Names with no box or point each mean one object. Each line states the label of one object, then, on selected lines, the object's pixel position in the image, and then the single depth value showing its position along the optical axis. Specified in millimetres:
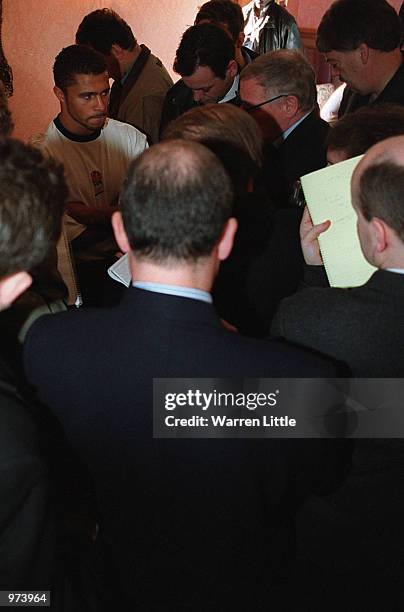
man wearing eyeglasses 2084
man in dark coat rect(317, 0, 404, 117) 2256
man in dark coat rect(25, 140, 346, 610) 906
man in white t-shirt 2344
